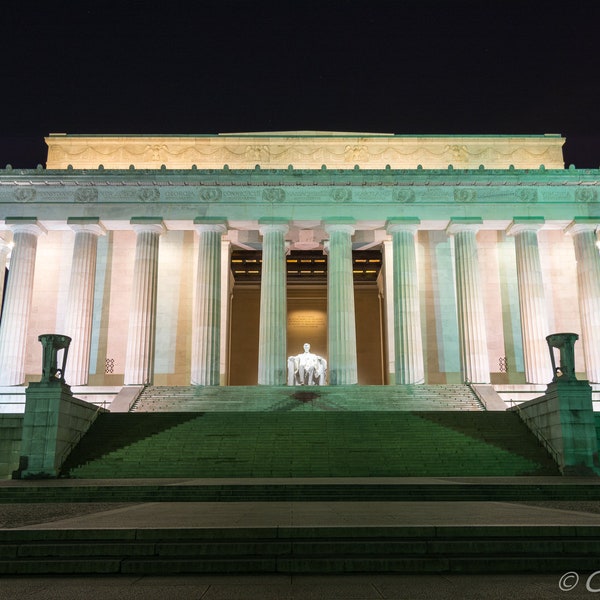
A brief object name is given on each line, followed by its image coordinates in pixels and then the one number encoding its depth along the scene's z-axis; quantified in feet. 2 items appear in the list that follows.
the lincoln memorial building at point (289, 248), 139.64
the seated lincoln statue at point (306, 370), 136.98
